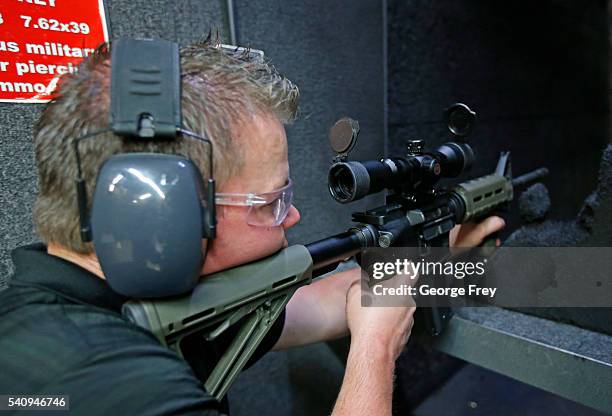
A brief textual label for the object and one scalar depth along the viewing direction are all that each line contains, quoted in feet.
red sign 2.17
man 1.32
